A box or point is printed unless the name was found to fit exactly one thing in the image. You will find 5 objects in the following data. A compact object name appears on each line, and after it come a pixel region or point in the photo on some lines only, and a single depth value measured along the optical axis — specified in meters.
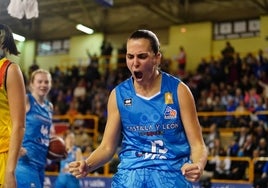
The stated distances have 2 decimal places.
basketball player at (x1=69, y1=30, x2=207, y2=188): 3.49
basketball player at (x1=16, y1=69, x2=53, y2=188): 6.04
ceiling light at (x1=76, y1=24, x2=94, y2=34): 24.95
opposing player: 3.41
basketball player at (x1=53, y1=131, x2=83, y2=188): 9.55
